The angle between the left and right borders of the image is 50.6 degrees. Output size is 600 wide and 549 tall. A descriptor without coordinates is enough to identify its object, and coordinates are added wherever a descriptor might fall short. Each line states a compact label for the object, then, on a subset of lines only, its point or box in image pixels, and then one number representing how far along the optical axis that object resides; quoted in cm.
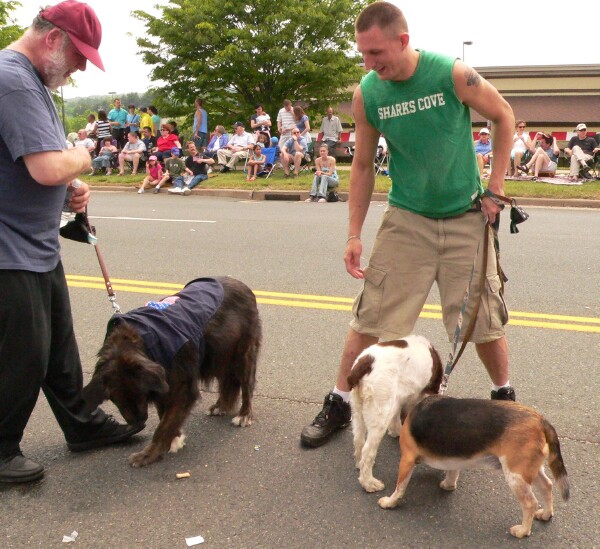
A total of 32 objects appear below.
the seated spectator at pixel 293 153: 1611
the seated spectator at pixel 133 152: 1834
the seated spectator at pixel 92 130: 2031
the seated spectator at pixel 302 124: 1670
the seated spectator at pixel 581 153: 1478
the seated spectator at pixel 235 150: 1772
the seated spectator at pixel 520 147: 1586
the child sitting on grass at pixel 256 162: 1625
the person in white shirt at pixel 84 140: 1959
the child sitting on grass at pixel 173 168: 1619
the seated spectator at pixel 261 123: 1748
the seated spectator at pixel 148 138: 1844
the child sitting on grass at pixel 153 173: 1638
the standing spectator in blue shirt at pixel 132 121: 1948
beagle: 251
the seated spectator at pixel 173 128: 1722
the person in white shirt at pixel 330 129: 1761
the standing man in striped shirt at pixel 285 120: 1634
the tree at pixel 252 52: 2100
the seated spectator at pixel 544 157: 1532
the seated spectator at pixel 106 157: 1911
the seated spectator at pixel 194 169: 1577
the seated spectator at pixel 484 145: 1497
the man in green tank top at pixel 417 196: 296
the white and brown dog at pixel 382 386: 292
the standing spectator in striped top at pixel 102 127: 1962
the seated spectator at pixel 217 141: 1816
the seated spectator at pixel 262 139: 1678
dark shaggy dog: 298
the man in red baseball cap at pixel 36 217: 253
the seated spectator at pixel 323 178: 1354
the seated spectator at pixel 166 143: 1686
